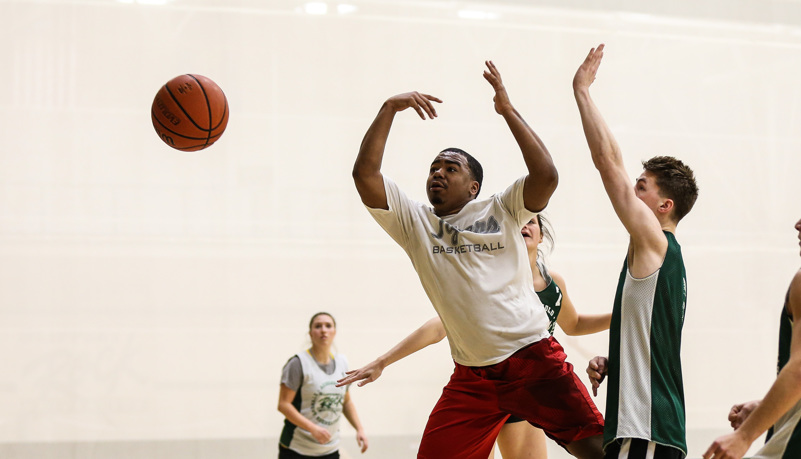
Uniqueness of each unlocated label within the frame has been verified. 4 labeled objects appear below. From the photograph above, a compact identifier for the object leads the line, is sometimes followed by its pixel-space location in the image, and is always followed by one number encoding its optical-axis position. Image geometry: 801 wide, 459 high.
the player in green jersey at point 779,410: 4.26
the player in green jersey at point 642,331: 5.04
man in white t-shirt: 6.22
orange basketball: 8.06
